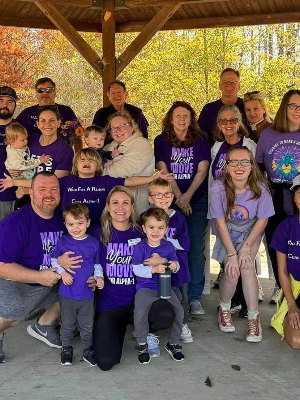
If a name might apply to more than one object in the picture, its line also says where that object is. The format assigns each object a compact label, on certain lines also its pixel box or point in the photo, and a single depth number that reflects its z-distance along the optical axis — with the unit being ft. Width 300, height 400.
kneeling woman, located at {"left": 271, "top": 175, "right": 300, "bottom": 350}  14.20
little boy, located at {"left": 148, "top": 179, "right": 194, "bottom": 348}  14.44
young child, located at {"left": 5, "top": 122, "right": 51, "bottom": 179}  16.71
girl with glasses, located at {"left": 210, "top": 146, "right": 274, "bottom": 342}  15.11
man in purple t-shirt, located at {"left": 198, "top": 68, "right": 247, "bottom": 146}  19.93
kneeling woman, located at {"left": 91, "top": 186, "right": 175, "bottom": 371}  13.61
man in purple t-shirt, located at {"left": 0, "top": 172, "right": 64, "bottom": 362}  13.35
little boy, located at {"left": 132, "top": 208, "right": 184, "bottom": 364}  13.48
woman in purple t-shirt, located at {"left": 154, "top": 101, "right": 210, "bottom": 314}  16.93
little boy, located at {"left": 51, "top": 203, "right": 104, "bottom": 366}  13.29
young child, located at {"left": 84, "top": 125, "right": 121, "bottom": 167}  16.02
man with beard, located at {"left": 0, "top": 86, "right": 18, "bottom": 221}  18.60
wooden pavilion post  24.86
